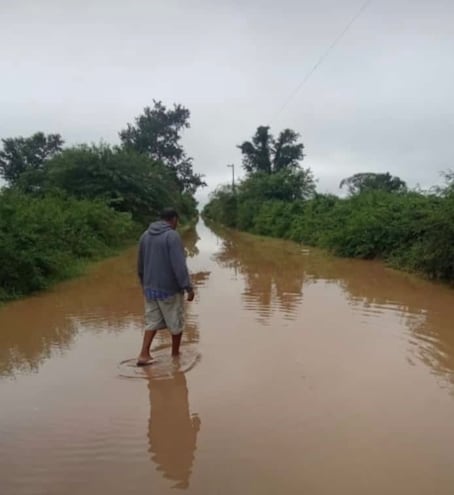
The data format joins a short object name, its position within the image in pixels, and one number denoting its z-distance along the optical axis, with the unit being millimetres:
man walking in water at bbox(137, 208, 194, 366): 5781
